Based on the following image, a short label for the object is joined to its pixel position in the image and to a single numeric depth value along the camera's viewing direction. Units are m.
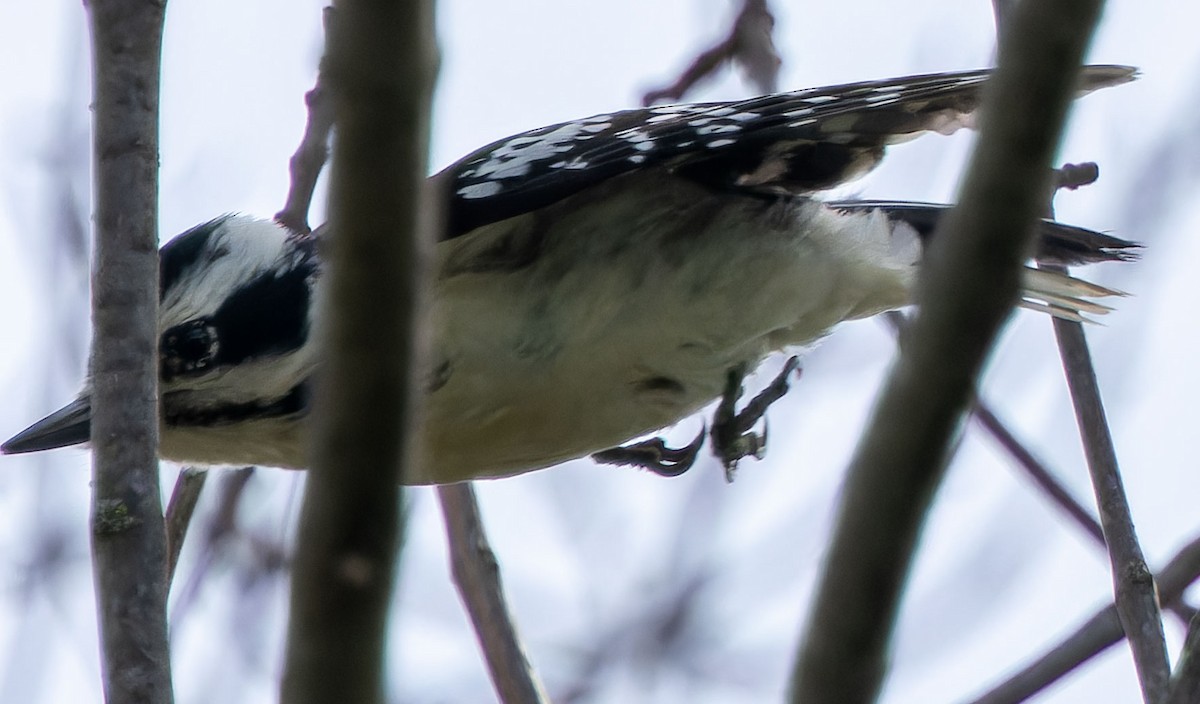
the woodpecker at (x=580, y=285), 6.07
